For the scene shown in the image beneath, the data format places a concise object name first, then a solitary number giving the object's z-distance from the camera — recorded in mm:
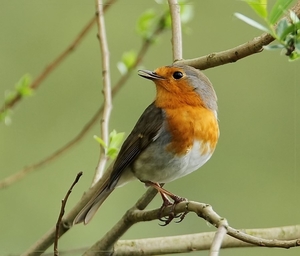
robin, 5770
